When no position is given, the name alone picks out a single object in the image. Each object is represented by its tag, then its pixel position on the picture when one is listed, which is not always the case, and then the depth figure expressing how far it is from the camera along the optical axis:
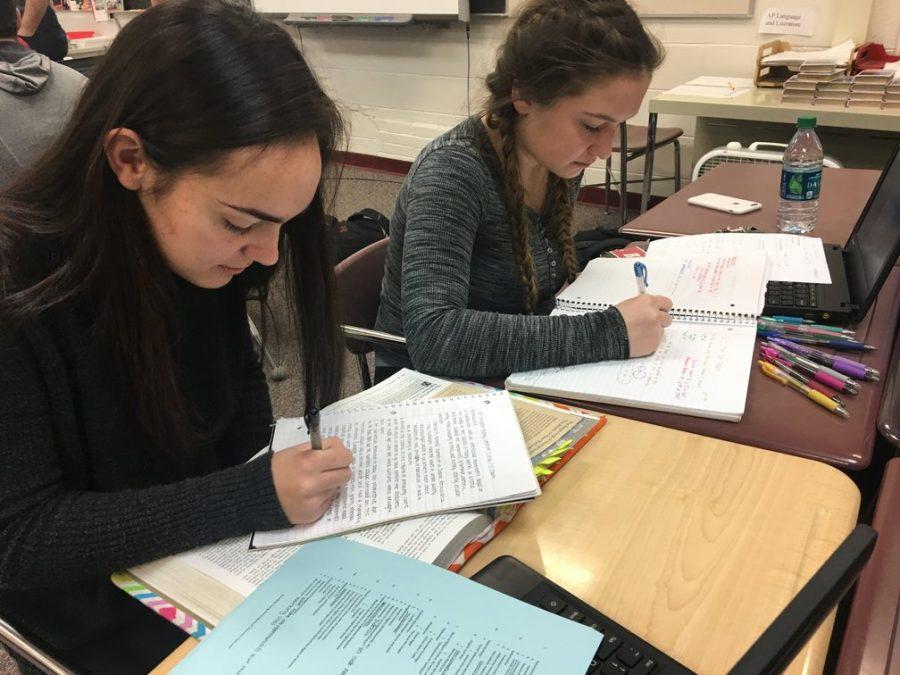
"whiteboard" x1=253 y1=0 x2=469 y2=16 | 3.89
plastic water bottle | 1.44
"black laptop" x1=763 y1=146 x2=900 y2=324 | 1.08
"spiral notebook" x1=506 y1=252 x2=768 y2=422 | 0.94
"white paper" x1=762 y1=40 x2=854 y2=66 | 2.53
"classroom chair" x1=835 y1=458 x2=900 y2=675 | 0.56
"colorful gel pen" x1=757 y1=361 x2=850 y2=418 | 0.90
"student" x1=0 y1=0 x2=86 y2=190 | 1.87
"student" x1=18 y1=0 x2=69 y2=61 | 3.63
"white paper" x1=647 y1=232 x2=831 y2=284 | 1.24
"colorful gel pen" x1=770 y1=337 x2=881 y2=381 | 0.96
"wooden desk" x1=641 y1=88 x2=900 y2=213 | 2.40
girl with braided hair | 1.03
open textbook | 0.64
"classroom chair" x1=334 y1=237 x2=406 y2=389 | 1.37
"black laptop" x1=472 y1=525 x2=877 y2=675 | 0.42
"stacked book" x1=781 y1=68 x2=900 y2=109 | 2.41
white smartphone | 1.63
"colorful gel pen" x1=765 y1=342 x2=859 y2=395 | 0.94
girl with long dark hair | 0.68
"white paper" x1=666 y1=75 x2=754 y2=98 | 2.84
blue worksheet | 0.55
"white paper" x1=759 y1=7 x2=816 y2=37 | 3.04
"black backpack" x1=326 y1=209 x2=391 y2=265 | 2.22
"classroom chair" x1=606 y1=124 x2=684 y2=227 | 3.12
